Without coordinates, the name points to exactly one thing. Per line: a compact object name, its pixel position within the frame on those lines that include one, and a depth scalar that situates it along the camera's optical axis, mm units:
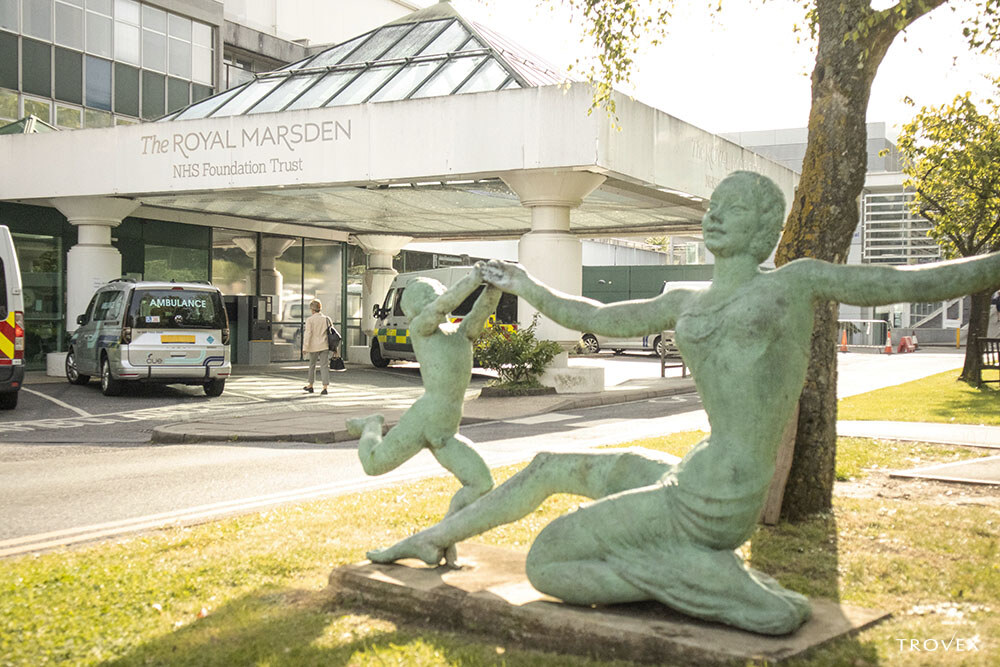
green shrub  18562
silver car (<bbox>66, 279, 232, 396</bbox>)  17375
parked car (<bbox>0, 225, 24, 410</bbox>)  14617
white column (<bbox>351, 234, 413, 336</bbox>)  29500
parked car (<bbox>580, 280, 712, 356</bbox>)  35509
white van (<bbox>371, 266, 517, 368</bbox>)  25781
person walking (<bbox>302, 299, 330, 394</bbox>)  19000
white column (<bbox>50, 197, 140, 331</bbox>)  21781
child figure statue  4832
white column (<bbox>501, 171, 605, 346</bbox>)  17828
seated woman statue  3750
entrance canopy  16812
